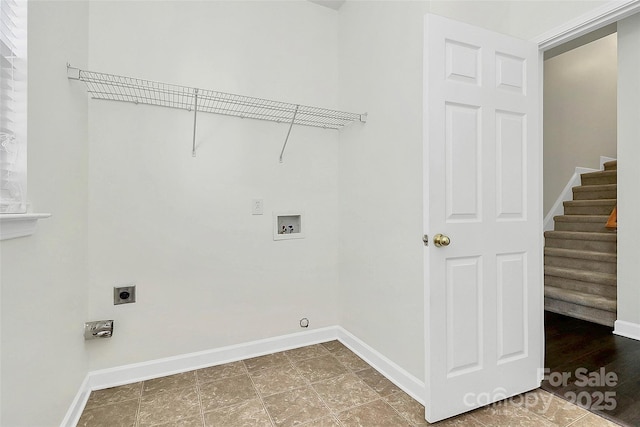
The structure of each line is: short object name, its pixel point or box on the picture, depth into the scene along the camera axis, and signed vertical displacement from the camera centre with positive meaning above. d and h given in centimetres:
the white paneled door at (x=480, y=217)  153 -3
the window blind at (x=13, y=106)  105 +37
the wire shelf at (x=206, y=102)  185 +74
